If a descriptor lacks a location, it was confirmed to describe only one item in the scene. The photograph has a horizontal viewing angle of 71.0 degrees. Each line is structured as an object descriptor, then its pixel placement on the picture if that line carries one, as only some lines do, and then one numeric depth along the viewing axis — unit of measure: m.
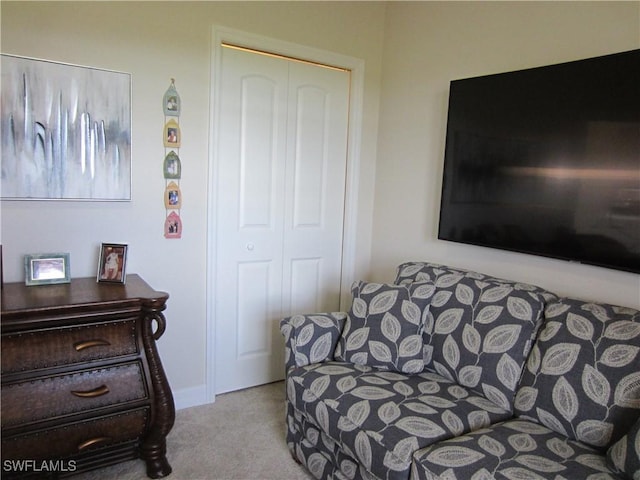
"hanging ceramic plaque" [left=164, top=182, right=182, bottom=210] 2.43
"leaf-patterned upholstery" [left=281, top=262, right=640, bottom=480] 1.46
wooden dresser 1.71
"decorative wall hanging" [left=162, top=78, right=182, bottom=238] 2.38
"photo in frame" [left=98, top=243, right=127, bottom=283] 2.19
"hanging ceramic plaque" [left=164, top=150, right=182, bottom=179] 2.41
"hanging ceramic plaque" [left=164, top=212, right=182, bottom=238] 2.45
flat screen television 1.77
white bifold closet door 2.66
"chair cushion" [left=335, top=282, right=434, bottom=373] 2.06
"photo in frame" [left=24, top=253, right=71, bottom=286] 2.03
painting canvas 2.01
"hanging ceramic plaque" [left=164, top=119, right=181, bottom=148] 2.39
